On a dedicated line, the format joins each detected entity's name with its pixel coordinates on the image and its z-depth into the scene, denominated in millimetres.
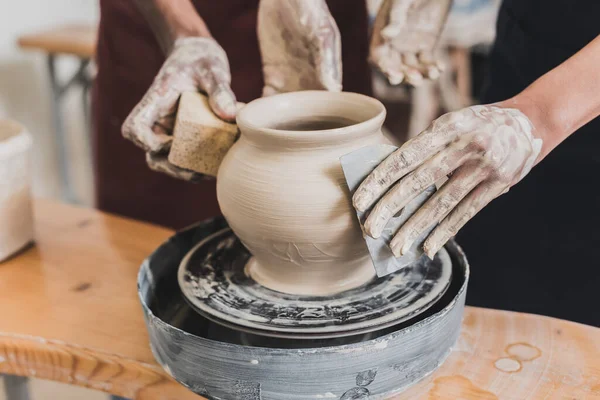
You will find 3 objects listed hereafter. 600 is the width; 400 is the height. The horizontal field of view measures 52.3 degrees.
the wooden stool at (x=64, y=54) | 3168
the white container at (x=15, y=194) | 1264
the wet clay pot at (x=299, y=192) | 849
